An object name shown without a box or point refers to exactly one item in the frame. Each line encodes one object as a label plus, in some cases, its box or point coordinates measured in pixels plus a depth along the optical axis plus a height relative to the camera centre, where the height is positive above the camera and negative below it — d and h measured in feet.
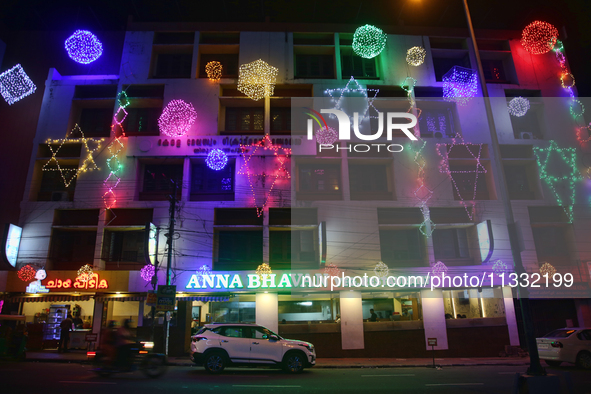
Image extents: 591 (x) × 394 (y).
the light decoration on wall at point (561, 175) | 76.43 +27.55
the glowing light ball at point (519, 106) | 82.12 +43.38
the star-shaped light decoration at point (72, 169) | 75.31 +31.10
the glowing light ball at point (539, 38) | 77.71 +57.31
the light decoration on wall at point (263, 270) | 67.56 +8.16
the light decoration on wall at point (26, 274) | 66.90 +8.02
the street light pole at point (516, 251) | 25.75 +4.74
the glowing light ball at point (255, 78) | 78.43 +47.87
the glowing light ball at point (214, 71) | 81.41 +51.24
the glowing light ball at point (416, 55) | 81.00 +54.18
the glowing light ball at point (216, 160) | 73.77 +29.77
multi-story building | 67.87 +22.93
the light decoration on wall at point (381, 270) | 68.59 +7.93
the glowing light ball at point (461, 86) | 81.35 +47.50
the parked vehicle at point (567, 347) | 47.11 -4.29
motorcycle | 38.91 -4.45
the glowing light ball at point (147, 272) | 67.87 +8.10
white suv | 43.73 -3.64
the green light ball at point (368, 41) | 76.02 +53.92
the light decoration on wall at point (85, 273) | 66.85 +8.01
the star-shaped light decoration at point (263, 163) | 75.25 +30.01
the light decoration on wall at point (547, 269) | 71.61 +8.01
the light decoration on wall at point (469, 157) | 77.20 +31.27
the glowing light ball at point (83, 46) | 69.15 +48.66
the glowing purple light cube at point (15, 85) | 76.43 +46.65
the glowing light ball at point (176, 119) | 76.43 +39.06
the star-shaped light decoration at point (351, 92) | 81.52 +46.61
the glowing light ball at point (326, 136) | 75.82 +34.83
